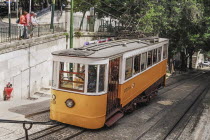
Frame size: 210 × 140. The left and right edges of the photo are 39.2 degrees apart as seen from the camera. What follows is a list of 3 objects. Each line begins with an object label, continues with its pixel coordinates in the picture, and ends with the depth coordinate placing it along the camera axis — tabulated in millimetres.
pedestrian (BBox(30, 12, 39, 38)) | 17473
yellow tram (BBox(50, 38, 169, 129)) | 9758
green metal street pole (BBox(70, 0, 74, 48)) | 17086
